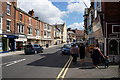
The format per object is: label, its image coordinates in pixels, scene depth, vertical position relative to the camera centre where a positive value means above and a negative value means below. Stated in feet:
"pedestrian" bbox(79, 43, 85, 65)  29.31 -3.15
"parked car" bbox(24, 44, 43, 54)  56.76 -4.74
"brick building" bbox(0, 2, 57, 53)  61.70 +8.99
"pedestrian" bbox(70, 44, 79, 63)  30.11 -3.37
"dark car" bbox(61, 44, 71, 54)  53.54 -4.98
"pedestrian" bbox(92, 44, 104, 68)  24.62 -3.70
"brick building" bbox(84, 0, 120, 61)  31.91 +3.68
